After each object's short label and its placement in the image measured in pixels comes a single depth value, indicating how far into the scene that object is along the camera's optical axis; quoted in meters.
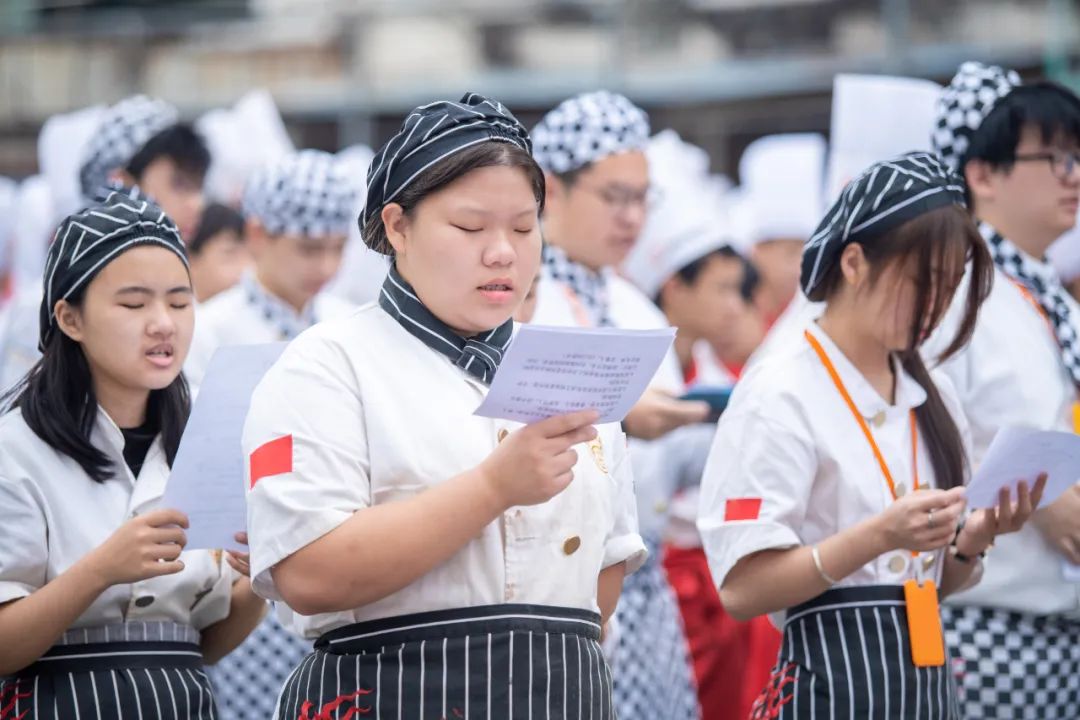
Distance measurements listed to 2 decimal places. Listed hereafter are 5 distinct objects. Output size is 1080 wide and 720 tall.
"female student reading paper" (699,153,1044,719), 5.74
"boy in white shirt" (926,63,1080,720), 6.80
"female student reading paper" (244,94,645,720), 4.32
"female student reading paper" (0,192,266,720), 5.27
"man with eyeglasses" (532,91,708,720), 9.19
